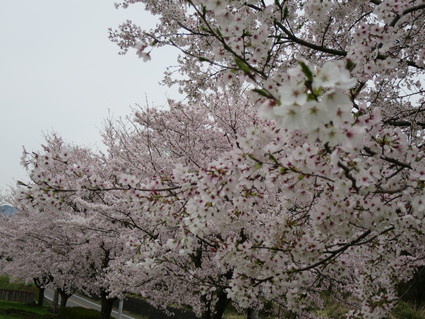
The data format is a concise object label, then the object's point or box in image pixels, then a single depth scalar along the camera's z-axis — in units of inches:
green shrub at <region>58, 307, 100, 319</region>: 596.4
